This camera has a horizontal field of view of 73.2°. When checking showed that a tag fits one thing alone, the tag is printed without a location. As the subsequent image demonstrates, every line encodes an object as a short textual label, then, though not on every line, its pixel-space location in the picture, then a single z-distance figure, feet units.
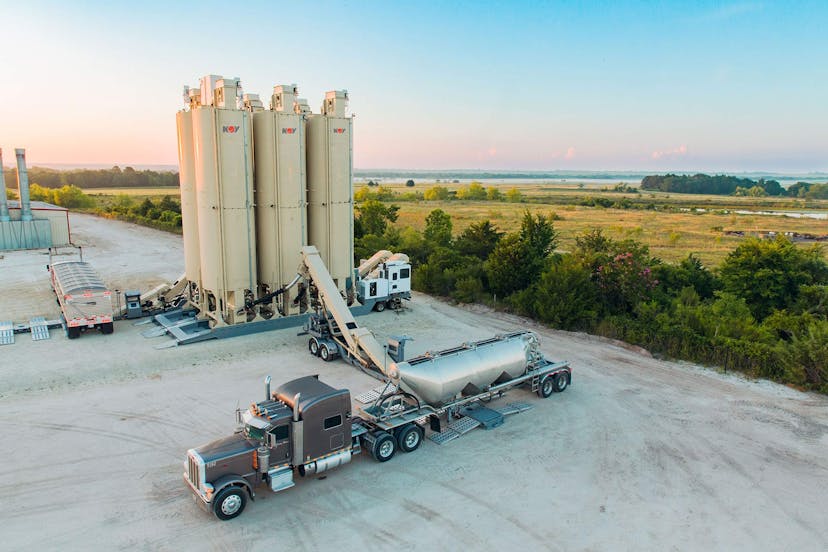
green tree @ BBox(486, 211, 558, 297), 102.73
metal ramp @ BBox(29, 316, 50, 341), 78.54
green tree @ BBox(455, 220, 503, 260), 135.85
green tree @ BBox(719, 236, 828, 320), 97.04
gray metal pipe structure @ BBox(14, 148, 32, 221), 166.91
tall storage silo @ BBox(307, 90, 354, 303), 86.28
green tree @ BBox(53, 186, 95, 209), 317.01
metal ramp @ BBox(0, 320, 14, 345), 76.58
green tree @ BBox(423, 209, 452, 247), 143.64
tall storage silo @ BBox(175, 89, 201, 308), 82.12
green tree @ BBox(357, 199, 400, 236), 178.19
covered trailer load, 78.02
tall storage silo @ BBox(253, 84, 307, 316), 80.43
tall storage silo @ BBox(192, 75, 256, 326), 76.23
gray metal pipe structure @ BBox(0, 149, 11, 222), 163.84
